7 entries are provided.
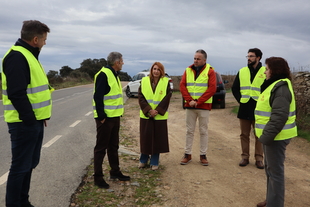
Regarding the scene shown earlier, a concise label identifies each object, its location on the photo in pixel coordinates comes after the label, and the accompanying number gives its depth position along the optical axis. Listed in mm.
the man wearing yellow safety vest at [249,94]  4631
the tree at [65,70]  41623
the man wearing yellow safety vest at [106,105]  3614
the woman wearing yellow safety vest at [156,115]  4419
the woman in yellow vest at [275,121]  2853
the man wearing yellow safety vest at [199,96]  4671
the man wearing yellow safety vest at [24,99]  2558
